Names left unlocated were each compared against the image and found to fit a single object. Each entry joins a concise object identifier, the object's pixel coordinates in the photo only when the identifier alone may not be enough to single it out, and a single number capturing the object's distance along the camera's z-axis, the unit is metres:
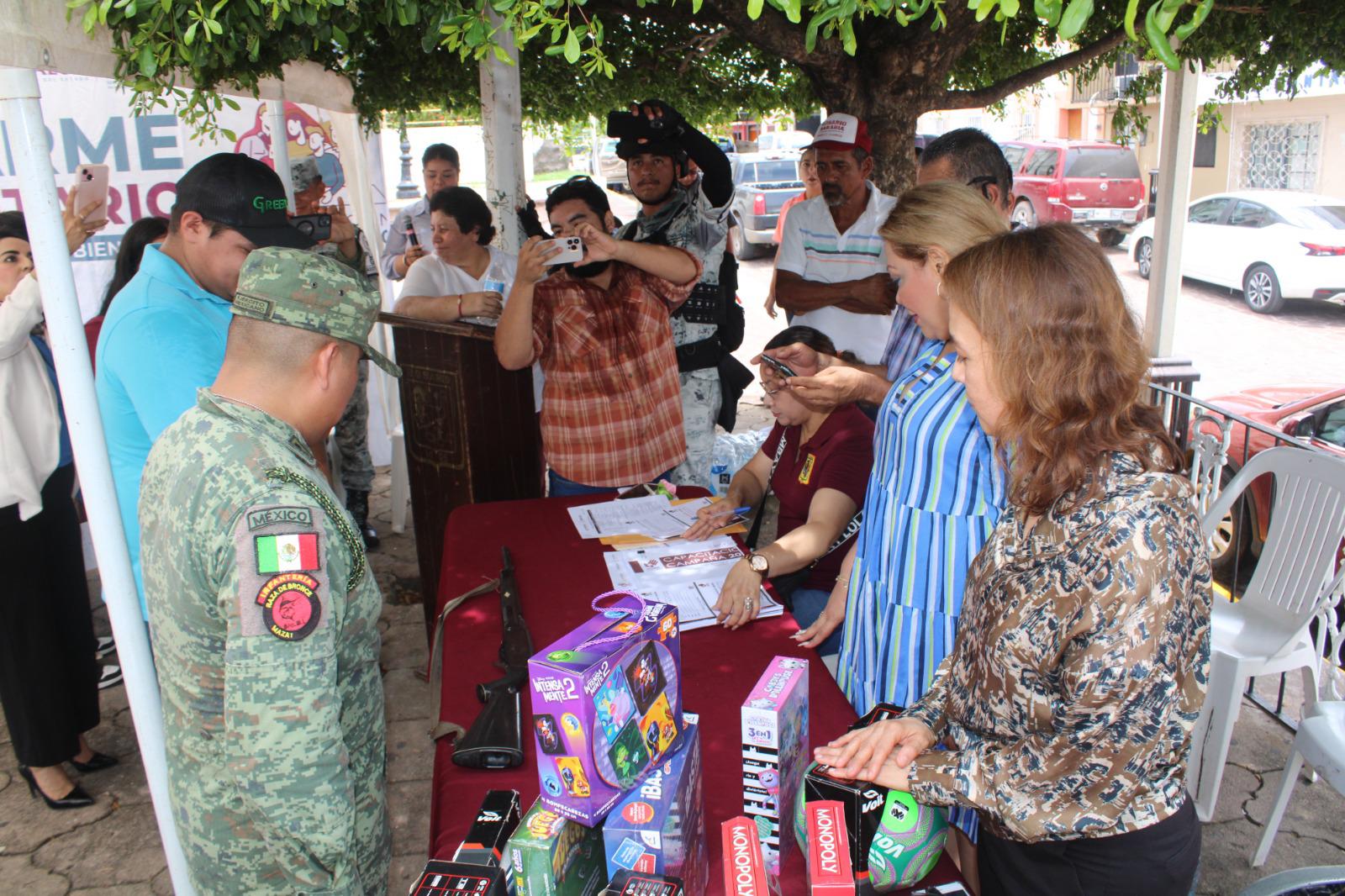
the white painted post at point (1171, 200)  6.67
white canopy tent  1.96
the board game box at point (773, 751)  1.32
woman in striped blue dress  1.94
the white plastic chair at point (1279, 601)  2.95
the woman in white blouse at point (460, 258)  4.30
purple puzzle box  1.22
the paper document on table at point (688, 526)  2.73
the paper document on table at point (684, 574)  2.31
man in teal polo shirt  2.08
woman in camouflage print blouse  1.29
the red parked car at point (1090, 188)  16.30
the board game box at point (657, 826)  1.24
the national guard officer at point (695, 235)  3.72
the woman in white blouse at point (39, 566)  2.97
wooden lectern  3.59
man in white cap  3.99
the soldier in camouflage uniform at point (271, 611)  1.36
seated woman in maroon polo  2.31
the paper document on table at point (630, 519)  2.81
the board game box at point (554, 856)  1.20
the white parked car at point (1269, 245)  12.33
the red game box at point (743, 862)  1.12
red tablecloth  1.66
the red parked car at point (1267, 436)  4.76
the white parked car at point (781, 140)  23.03
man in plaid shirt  3.24
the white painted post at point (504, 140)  4.23
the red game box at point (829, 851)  1.12
